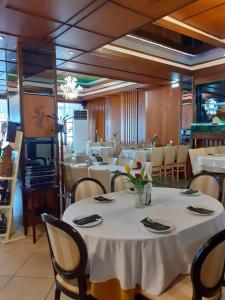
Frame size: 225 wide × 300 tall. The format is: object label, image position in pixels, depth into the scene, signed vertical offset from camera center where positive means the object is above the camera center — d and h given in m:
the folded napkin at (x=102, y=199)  2.51 -0.56
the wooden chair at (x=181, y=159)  7.30 -0.51
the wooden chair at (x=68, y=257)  1.60 -0.75
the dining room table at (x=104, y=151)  8.45 -0.28
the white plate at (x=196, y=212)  2.07 -0.58
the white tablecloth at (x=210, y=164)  4.91 -0.44
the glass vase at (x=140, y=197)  2.27 -0.49
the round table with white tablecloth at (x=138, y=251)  1.64 -0.72
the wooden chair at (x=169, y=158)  7.02 -0.46
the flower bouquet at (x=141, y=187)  2.27 -0.41
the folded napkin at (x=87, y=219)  1.92 -0.59
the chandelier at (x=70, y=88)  8.62 +1.89
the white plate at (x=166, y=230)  1.72 -0.60
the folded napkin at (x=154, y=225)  1.77 -0.59
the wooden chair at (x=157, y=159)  6.73 -0.45
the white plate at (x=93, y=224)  1.88 -0.60
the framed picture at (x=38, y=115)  3.79 +0.44
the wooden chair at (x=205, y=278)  1.41 -0.82
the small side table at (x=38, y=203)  3.55 -0.91
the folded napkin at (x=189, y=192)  2.70 -0.54
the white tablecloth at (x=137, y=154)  6.39 -0.31
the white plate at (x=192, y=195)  2.65 -0.55
